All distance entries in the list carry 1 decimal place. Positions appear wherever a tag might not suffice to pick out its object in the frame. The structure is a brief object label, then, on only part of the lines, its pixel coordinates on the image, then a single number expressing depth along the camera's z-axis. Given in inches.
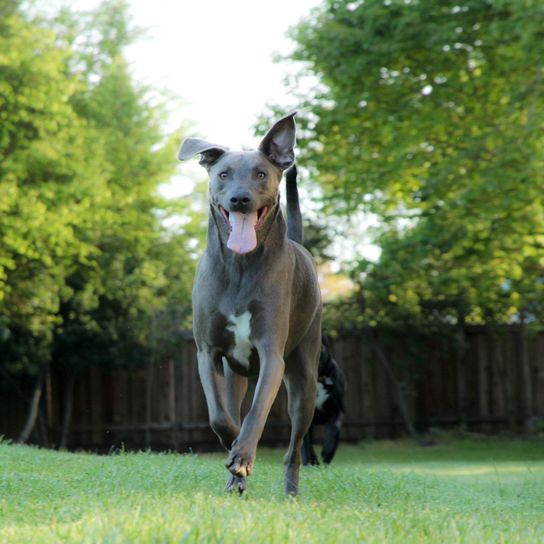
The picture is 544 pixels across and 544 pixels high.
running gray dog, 233.9
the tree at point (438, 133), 640.4
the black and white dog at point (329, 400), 457.6
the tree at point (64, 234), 728.3
